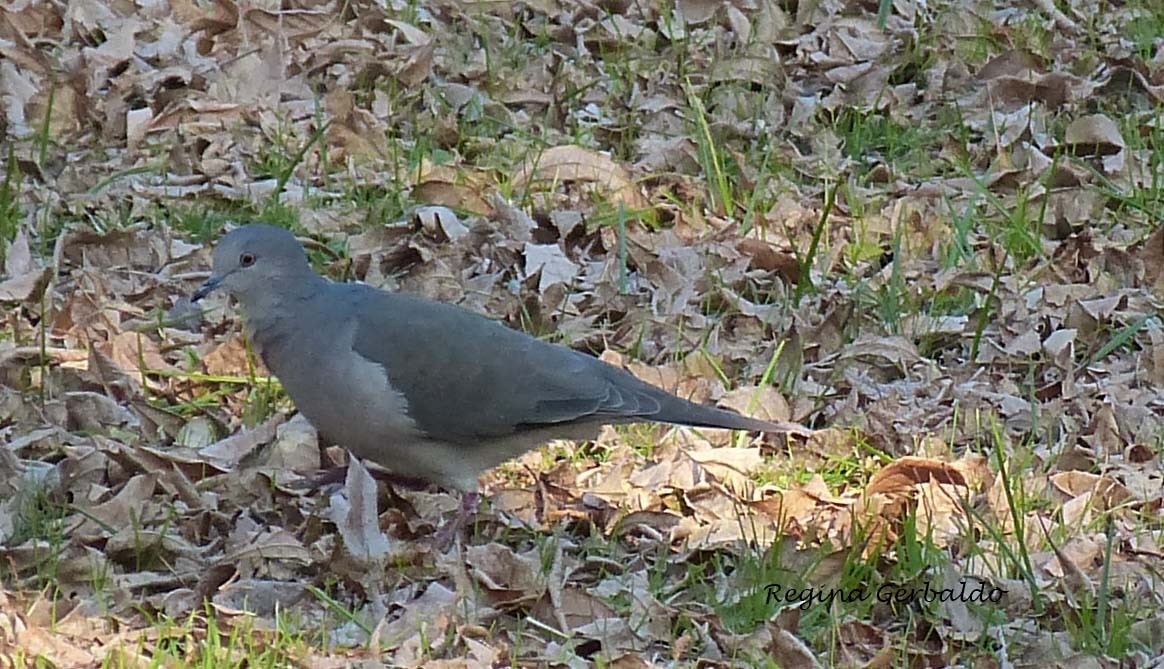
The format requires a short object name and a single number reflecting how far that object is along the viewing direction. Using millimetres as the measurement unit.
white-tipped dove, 8750
